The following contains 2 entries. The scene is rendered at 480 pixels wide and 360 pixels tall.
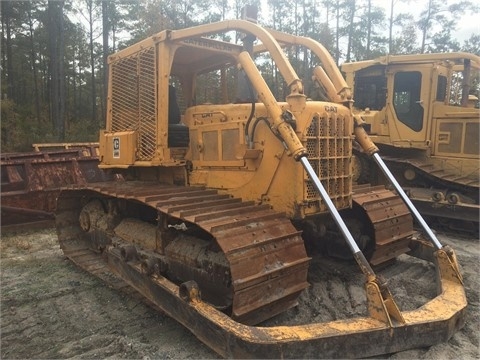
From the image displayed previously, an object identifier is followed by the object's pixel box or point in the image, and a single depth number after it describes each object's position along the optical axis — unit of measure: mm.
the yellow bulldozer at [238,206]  2877
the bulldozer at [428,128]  7387
